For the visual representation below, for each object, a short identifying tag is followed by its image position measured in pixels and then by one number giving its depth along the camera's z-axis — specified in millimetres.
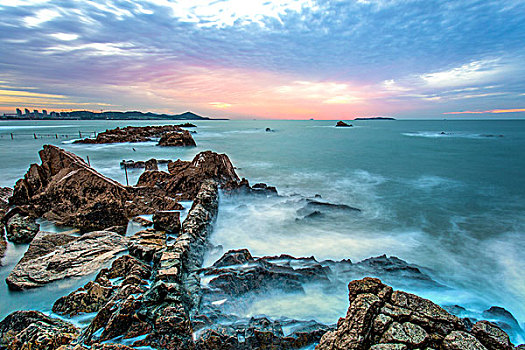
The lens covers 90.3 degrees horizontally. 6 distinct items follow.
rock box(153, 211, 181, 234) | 7770
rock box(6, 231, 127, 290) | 5344
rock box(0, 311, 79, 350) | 3523
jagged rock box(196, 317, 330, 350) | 3604
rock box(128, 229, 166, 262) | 6019
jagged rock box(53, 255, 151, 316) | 4492
